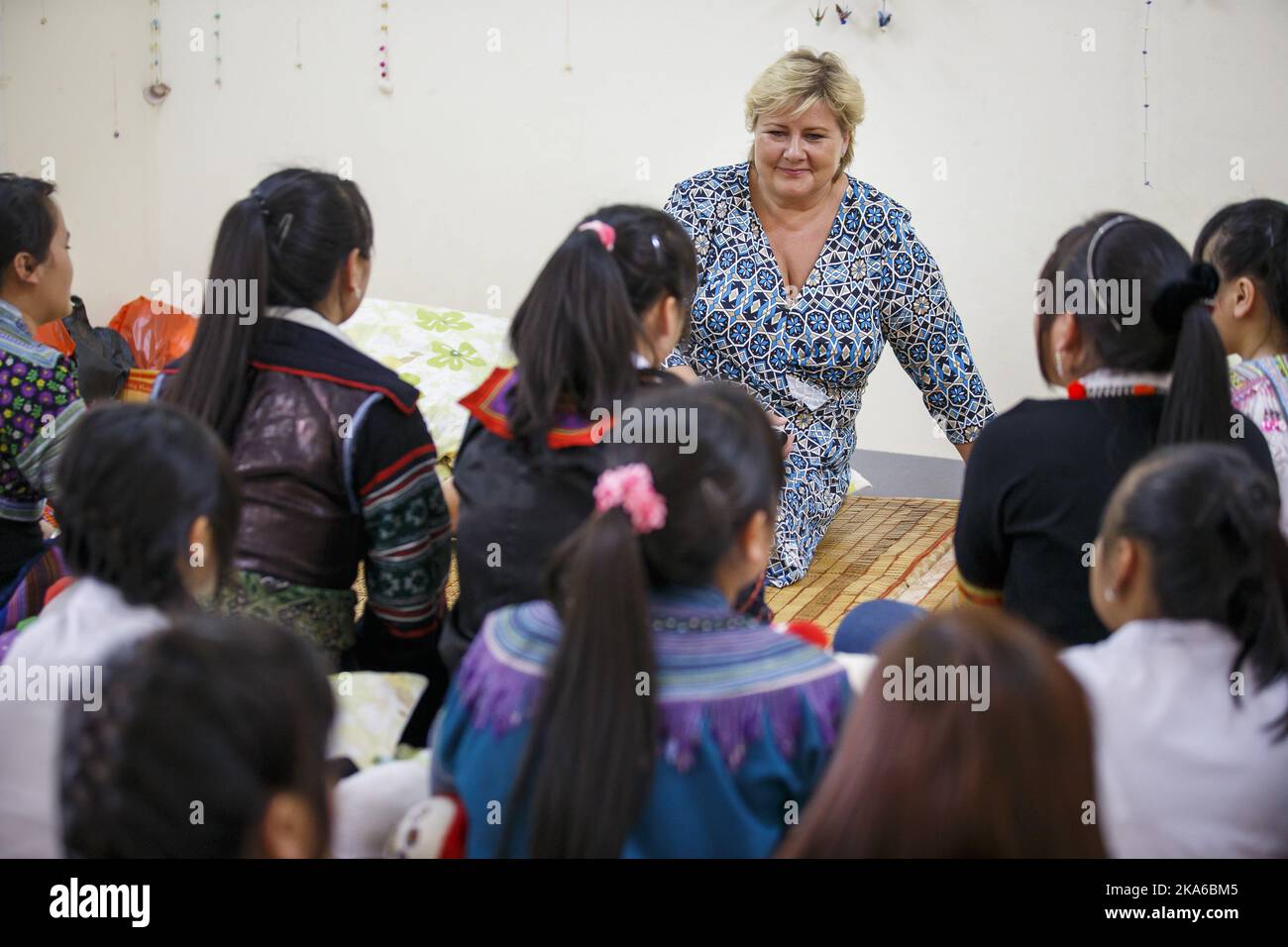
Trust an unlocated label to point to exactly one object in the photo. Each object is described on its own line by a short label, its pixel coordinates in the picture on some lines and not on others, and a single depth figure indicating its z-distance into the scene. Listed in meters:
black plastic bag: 3.66
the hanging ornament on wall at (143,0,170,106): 4.61
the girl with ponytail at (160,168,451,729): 1.86
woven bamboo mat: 2.73
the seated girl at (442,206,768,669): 1.77
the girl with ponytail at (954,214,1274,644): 1.74
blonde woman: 3.02
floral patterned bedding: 3.39
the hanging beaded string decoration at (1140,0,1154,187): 3.88
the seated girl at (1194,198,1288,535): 2.15
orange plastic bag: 4.33
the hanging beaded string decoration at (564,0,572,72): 4.28
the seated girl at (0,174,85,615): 2.17
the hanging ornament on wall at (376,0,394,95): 4.42
